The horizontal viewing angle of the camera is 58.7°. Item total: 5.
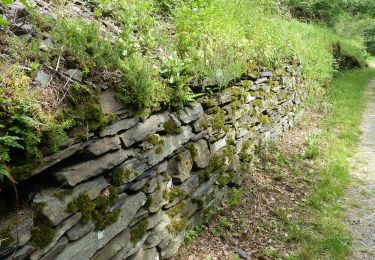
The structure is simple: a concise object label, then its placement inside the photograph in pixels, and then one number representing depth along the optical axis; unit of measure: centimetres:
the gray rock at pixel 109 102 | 317
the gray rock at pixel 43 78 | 281
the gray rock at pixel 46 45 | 308
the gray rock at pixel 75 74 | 302
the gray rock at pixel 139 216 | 350
